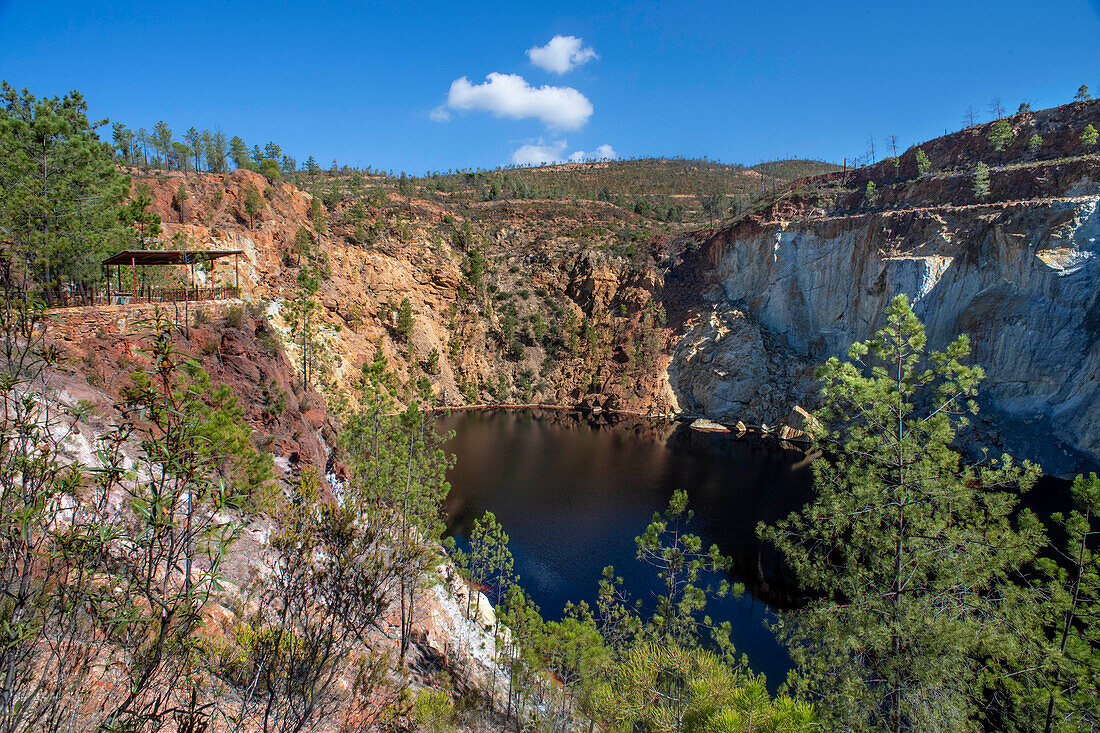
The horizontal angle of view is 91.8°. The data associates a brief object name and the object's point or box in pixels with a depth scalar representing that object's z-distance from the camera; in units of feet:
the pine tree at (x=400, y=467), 56.03
